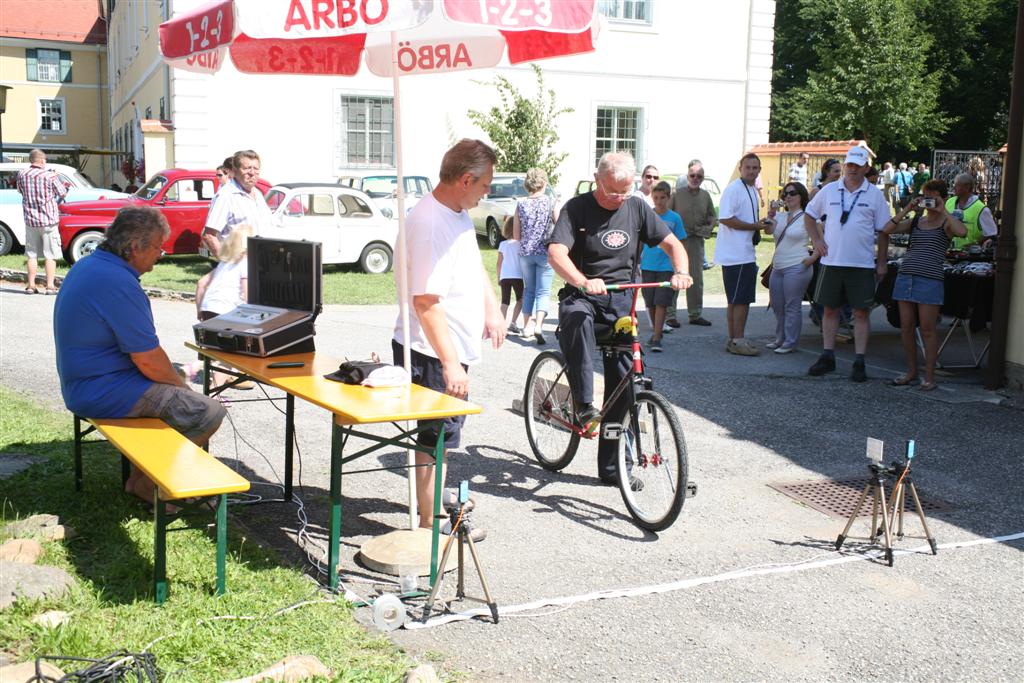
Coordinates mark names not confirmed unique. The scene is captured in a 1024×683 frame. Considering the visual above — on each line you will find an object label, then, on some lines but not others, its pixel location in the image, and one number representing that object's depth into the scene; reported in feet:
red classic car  58.03
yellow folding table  15.17
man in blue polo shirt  17.03
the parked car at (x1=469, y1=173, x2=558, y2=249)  73.56
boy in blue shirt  37.35
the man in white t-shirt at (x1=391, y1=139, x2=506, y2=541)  16.55
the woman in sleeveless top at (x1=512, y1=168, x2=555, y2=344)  36.65
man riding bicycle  20.56
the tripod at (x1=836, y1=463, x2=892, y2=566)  17.44
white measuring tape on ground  14.89
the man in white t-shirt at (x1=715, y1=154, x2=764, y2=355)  36.55
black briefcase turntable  19.08
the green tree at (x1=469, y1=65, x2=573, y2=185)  86.69
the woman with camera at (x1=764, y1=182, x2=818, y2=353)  36.99
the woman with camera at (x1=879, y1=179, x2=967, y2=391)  30.53
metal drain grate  20.59
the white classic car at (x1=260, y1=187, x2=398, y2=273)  57.36
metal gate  89.65
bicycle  18.44
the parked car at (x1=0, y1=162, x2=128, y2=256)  64.08
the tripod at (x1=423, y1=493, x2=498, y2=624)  14.49
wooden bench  14.18
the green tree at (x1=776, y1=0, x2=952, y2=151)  142.10
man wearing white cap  32.09
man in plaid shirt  49.08
